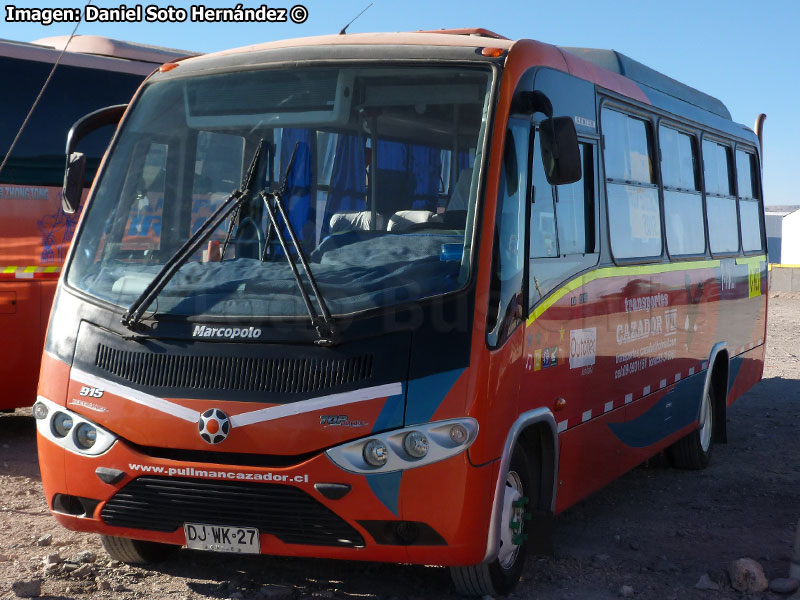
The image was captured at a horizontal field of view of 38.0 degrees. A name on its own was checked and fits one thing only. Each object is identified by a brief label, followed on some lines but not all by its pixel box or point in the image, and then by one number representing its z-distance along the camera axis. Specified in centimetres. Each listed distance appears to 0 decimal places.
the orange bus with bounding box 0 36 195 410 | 981
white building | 8588
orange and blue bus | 524
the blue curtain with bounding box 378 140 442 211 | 573
